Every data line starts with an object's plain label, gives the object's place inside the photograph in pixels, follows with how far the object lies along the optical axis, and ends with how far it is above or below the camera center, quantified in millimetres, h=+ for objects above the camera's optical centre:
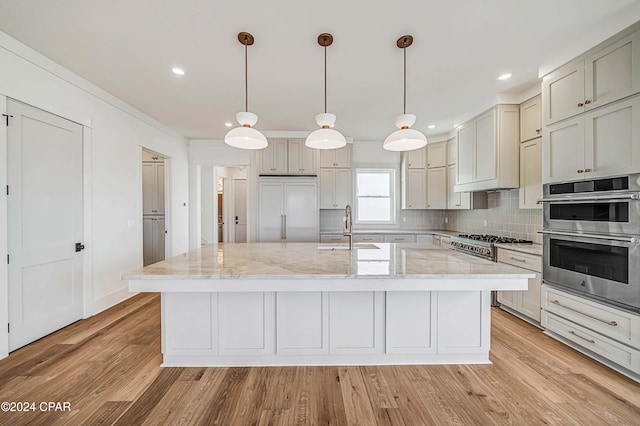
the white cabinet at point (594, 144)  1967 +546
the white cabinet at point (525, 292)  2840 -864
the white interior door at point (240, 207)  7199 +136
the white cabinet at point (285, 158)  4863 +962
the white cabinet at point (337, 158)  5051 +993
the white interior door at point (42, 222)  2359 -89
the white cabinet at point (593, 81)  1973 +1065
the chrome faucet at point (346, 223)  2751 -123
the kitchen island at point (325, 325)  2117 -888
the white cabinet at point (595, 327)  1953 -941
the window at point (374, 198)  5621 +282
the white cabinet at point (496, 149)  3422 +811
